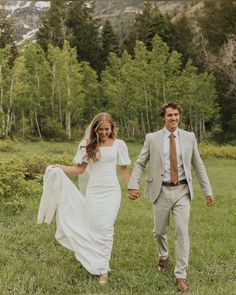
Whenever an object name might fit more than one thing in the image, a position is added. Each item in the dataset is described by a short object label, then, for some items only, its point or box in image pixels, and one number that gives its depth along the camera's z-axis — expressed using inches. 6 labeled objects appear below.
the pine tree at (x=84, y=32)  2305.6
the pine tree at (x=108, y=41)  2333.9
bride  269.4
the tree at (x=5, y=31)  2431.1
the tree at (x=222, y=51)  1797.5
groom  261.9
